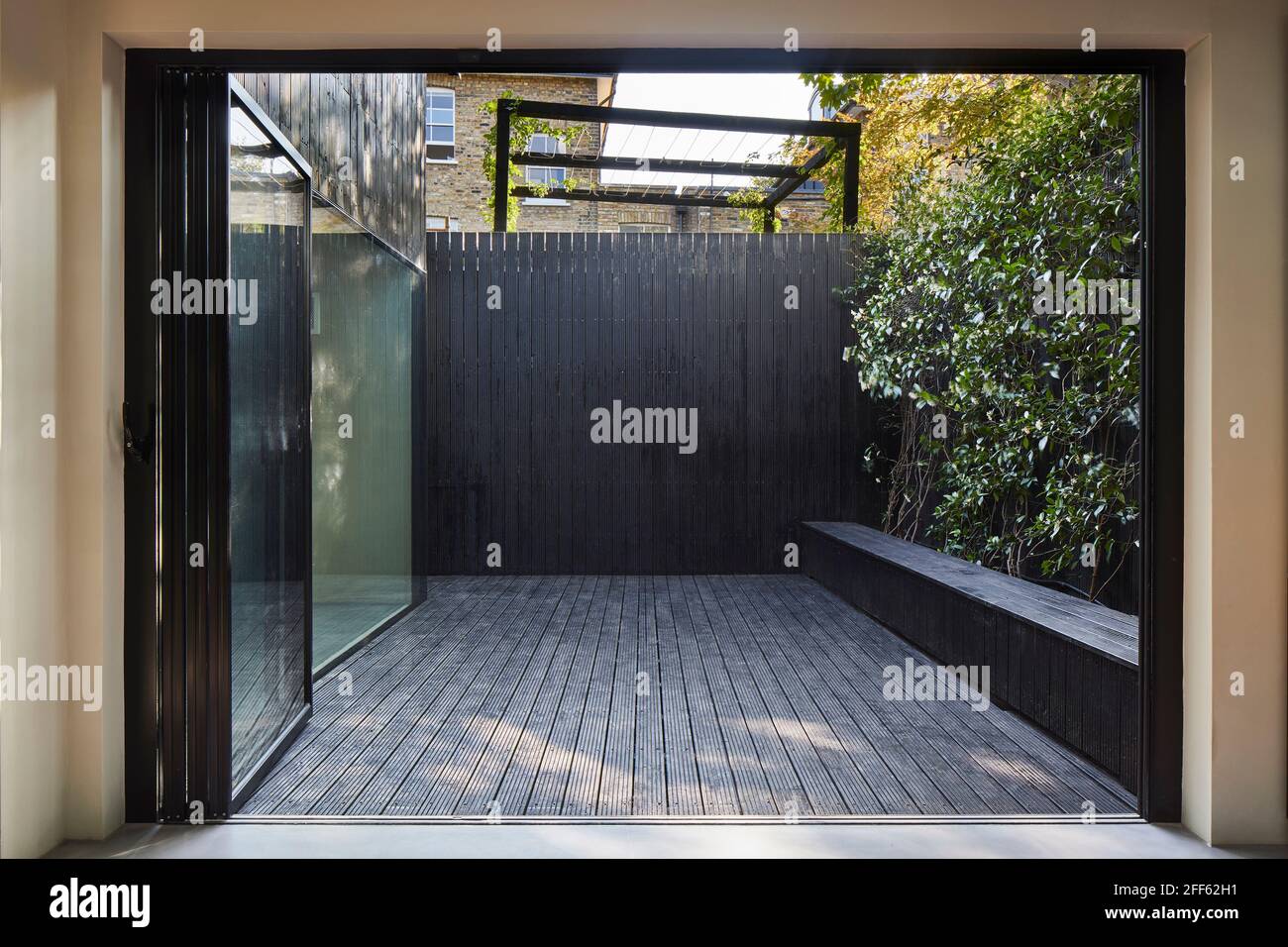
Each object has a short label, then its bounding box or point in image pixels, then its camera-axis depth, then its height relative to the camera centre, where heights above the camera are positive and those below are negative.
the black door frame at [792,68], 2.45 +0.31
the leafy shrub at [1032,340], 3.93 +0.54
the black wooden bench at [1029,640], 2.85 -0.75
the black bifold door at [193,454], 2.46 +0.00
